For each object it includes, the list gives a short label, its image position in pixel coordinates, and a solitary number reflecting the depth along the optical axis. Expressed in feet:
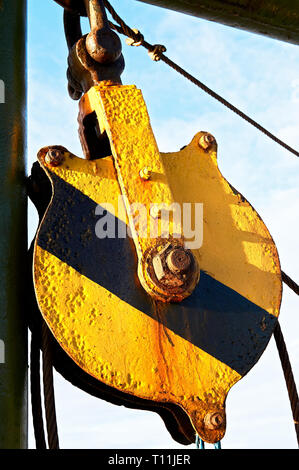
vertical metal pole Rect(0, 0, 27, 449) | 3.89
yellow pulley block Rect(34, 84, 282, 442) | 3.84
